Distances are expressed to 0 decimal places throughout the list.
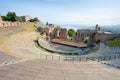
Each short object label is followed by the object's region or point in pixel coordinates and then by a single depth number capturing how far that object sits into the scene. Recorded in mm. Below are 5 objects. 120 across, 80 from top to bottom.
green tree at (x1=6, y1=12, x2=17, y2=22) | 33336
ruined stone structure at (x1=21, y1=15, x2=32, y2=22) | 52295
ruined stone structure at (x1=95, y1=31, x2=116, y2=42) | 21393
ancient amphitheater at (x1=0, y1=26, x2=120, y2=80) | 6616
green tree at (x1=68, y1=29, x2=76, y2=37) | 40834
